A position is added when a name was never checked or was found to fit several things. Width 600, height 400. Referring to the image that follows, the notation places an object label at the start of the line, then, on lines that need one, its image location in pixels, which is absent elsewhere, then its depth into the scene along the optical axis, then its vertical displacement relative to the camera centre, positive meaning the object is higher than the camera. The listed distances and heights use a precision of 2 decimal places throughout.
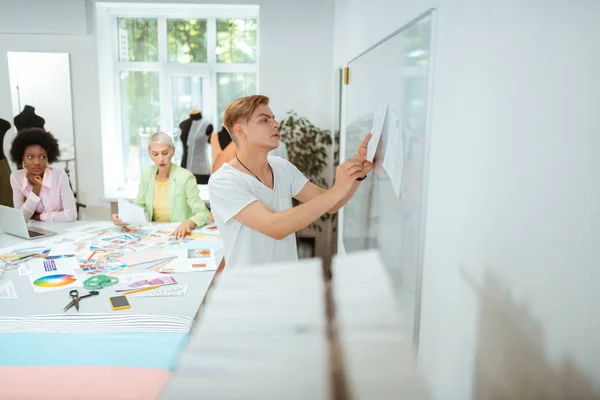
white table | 1.67 -0.66
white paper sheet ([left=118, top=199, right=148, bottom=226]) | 2.83 -0.54
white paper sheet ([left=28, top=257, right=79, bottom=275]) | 2.09 -0.65
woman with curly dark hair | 3.23 -0.43
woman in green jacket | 3.23 -0.43
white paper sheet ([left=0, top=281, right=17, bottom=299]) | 1.81 -0.66
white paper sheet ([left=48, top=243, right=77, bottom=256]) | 2.38 -0.65
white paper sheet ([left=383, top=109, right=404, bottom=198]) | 1.40 -0.07
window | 5.05 +0.65
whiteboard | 1.31 -0.06
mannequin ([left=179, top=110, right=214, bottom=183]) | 4.99 -0.17
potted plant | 4.48 -0.16
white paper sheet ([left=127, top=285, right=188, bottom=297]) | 1.81 -0.65
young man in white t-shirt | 1.46 -0.21
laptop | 2.68 -0.59
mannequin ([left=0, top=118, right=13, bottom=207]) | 4.78 -0.53
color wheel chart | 1.93 -0.66
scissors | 1.68 -0.65
